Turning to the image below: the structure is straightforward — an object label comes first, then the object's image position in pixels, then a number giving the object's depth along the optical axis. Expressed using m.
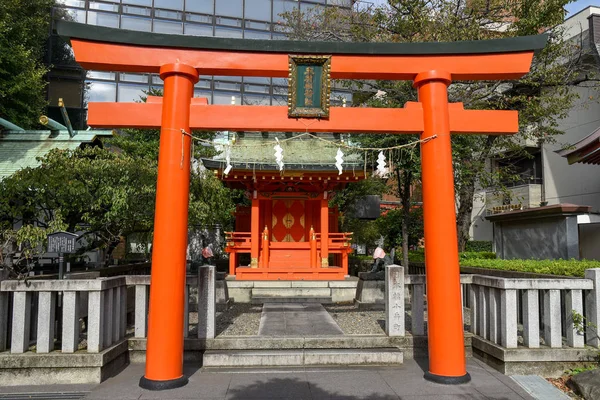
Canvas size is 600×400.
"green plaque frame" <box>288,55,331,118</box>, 6.31
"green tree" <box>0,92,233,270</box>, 9.13
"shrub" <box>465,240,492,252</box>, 23.69
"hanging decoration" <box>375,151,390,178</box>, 6.91
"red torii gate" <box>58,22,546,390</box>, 5.82
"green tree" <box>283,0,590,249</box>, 12.50
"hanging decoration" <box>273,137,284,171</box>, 7.16
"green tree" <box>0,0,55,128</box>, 16.83
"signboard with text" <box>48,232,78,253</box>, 7.80
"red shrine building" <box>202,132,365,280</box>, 15.36
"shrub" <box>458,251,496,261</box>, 14.31
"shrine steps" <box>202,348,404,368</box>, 6.61
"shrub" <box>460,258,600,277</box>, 8.18
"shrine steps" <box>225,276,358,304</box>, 14.45
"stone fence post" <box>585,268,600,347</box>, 6.18
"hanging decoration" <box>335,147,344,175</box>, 7.27
